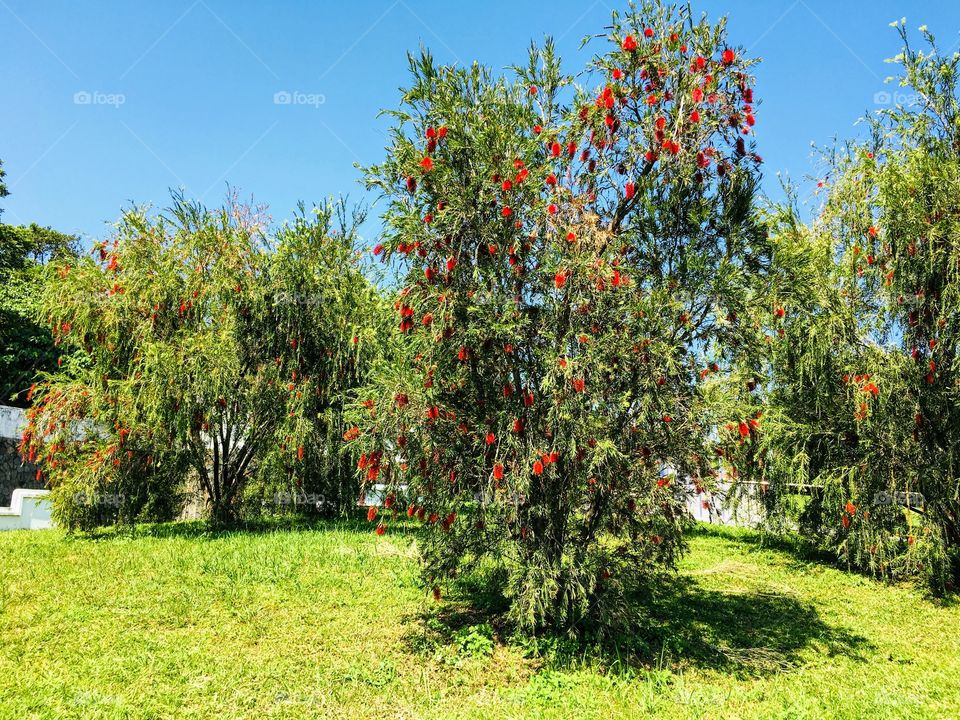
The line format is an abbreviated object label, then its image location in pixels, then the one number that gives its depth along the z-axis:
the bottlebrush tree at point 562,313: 6.34
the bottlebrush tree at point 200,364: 12.16
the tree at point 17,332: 26.53
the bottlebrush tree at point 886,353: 9.55
